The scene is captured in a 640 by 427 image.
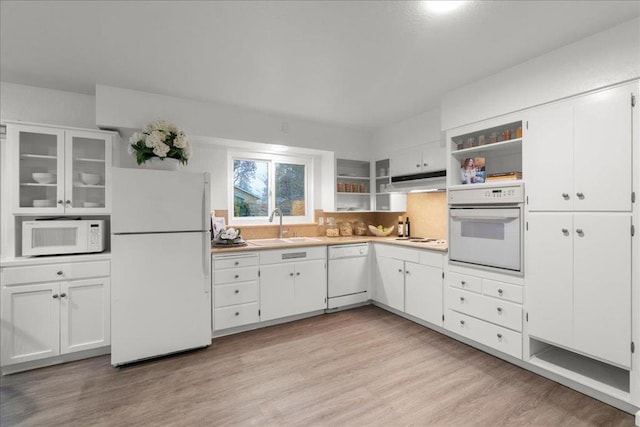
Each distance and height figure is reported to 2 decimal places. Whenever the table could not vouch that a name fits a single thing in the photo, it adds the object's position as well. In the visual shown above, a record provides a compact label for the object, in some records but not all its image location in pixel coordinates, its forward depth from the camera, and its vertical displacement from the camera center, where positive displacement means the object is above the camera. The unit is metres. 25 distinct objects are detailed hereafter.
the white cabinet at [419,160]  3.44 +0.67
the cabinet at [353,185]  4.37 +0.43
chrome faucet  3.77 +0.01
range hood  3.45 +0.40
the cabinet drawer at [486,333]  2.42 -1.03
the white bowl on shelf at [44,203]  2.63 +0.09
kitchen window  3.92 +0.36
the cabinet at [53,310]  2.40 -0.81
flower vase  2.73 +0.46
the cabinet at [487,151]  2.55 +0.60
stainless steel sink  3.56 -0.34
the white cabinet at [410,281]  3.10 -0.75
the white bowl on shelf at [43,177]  2.64 +0.32
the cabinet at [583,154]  1.88 +0.42
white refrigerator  2.51 -0.43
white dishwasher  3.71 -0.77
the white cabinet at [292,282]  3.29 -0.77
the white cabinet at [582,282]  1.89 -0.46
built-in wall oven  2.41 -0.10
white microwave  2.52 -0.20
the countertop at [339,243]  3.09 -0.34
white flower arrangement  2.62 +0.64
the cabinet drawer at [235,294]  3.03 -0.82
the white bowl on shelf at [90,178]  2.79 +0.33
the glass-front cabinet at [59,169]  2.57 +0.40
